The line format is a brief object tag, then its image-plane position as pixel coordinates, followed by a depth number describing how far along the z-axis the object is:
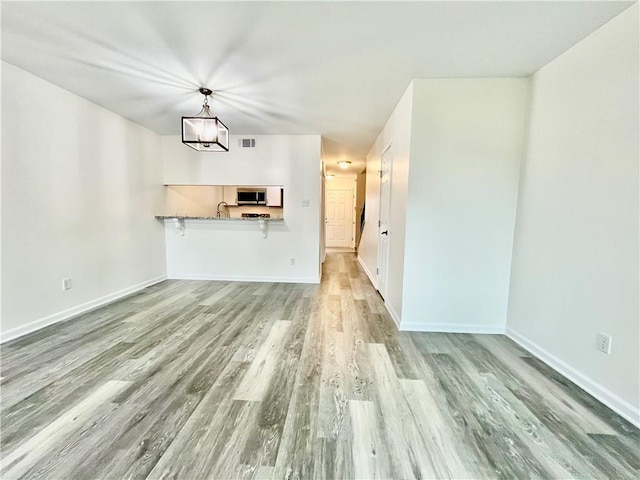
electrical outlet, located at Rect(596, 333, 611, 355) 1.63
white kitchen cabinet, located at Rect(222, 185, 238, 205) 6.22
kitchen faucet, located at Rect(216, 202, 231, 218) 6.01
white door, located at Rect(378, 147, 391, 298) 3.49
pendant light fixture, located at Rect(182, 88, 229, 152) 2.63
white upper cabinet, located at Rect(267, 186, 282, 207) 5.96
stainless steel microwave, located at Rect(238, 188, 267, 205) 5.62
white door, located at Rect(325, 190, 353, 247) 8.59
